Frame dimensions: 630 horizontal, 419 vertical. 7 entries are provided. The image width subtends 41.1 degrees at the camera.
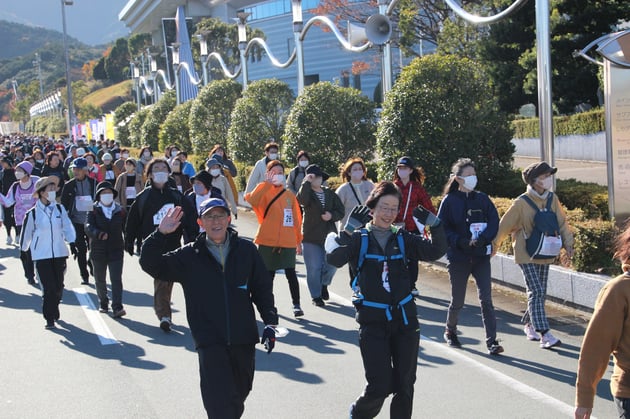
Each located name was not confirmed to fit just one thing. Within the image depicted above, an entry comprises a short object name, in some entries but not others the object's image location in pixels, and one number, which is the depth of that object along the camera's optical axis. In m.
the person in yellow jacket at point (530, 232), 7.59
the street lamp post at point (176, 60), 41.49
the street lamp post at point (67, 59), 52.11
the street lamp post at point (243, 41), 26.41
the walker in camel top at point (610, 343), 3.36
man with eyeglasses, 4.71
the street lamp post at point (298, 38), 21.50
